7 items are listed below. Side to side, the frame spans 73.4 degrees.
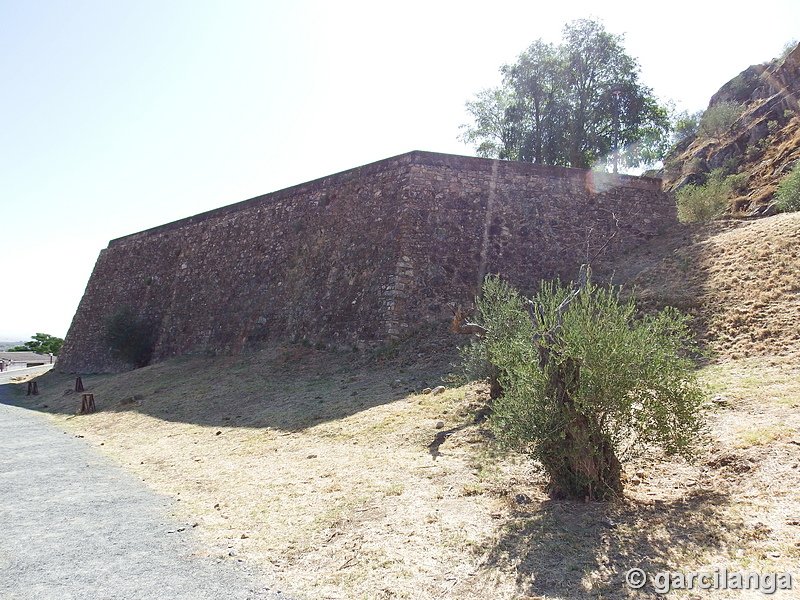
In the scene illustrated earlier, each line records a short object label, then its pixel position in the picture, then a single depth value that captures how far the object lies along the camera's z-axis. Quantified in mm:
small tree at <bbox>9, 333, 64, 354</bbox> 55594
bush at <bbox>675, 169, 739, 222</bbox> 17531
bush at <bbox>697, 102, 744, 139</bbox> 31125
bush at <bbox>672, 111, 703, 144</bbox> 40562
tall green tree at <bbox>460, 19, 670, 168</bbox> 22812
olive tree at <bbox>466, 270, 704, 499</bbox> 4383
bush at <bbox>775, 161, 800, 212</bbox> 15609
